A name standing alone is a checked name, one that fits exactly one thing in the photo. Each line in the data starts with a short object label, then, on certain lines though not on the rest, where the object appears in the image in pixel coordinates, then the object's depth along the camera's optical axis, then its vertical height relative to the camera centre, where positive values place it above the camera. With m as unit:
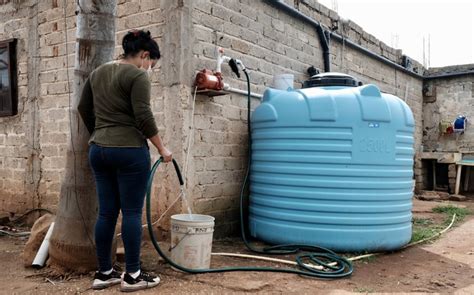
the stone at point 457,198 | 7.95 -1.05
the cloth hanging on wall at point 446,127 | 9.52 +0.35
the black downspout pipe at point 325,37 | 5.07 +1.59
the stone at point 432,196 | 8.06 -1.04
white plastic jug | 4.72 +0.70
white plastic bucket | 2.87 -0.67
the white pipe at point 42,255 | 3.00 -0.79
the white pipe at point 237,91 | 3.91 +0.54
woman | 2.45 -0.02
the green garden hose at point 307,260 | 2.85 -0.90
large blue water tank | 3.58 -0.24
